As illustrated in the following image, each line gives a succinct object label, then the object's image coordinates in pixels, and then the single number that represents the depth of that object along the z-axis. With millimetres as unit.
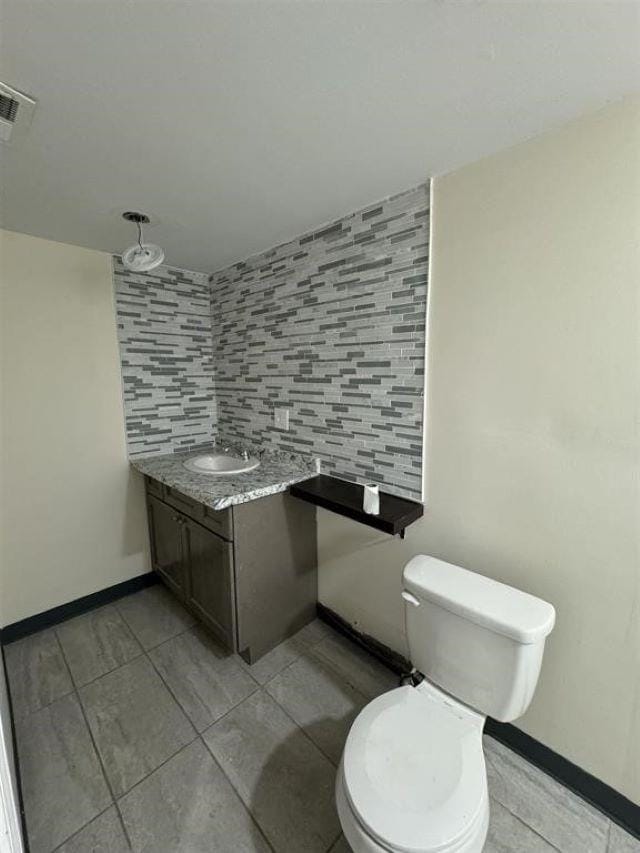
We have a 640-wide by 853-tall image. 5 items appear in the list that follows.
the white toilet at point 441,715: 781
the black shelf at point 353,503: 1257
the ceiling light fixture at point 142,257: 1414
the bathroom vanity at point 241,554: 1482
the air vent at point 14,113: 839
